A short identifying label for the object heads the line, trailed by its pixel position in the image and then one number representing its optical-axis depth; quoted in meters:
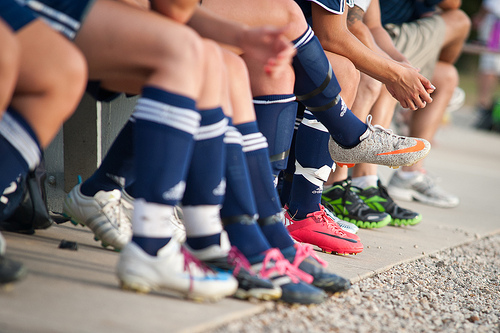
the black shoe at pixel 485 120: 22.45
